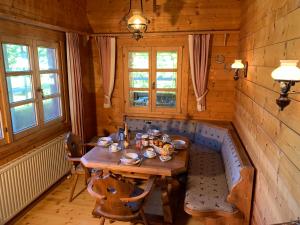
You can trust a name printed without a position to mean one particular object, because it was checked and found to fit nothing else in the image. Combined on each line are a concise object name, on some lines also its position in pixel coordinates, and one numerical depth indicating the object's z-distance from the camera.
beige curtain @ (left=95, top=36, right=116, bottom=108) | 4.16
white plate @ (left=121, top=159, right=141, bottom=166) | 2.52
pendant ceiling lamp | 2.46
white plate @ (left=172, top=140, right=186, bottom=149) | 2.98
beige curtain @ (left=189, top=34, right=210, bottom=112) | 3.79
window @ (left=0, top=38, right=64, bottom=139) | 2.72
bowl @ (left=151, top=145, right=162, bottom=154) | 2.80
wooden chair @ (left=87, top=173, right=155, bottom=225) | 2.07
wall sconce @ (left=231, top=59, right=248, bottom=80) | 2.83
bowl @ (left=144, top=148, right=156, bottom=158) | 2.70
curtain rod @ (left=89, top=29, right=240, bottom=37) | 3.73
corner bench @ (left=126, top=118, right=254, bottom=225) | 2.30
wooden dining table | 2.46
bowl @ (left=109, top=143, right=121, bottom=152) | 2.86
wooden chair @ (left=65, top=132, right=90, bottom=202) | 3.03
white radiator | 2.56
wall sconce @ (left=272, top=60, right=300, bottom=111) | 1.26
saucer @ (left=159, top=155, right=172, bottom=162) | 2.62
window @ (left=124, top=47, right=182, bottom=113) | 4.08
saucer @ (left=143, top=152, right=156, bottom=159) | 2.69
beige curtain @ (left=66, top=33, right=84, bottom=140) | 3.59
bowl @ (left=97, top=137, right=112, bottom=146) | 3.03
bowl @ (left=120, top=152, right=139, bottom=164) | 2.53
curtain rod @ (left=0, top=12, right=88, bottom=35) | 2.52
